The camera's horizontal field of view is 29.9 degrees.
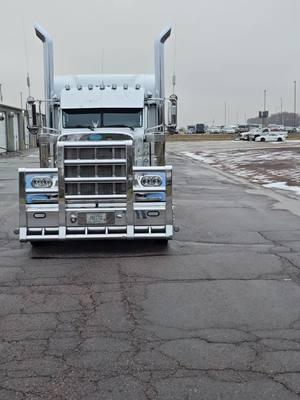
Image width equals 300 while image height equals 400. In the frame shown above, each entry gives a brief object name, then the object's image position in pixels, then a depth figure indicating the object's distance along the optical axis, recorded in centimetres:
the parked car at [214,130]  13938
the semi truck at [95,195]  873
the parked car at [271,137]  7378
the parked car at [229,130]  13075
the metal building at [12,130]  4988
